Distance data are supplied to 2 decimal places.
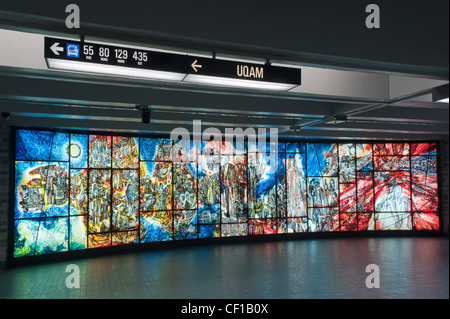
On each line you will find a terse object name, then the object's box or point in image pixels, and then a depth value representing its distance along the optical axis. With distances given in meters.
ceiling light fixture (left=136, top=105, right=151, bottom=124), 6.18
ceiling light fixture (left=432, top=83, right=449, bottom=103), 4.03
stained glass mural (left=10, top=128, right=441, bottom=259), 9.13
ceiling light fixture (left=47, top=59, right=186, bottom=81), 2.99
